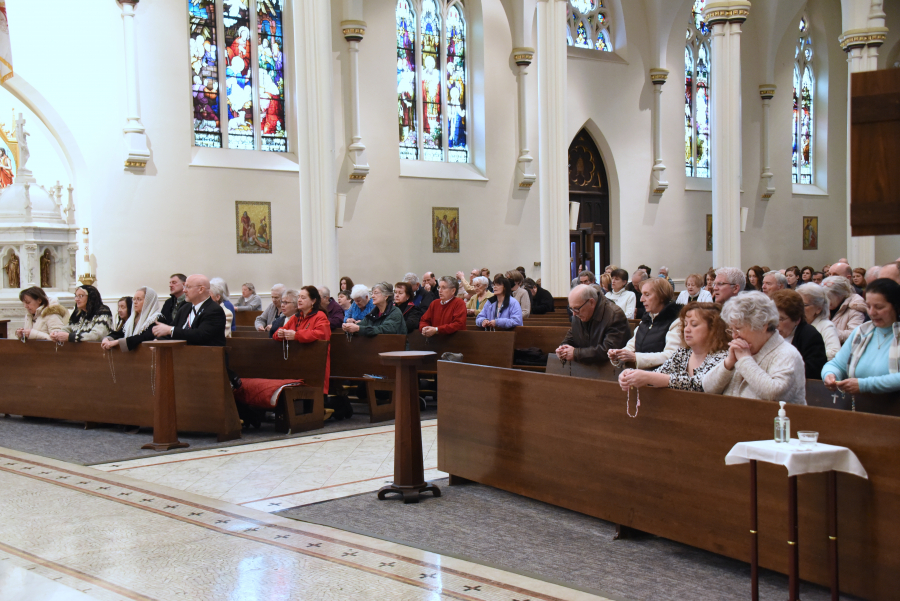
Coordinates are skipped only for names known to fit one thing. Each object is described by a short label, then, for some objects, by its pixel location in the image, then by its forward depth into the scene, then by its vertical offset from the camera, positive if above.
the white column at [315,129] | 11.29 +1.80
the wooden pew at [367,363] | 7.97 -1.00
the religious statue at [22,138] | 12.59 +1.95
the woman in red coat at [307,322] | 7.52 -0.53
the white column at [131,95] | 13.38 +2.71
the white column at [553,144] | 13.13 +1.78
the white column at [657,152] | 19.39 +2.40
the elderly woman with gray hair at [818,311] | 5.34 -0.37
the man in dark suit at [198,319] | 7.12 -0.45
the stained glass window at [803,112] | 22.34 +3.78
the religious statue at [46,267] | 12.63 +0.02
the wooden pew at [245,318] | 12.62 -0.79
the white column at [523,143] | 17.25 +2.37
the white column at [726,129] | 14.21 +2.15
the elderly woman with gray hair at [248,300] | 13.04 -0.56
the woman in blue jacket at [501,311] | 8.59 -0.53
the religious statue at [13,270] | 12.21 -0.02
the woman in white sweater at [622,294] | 9.41 -0.42
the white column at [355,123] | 15.20 +2.50
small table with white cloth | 3.00 -0.76
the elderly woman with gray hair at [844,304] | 6.21 -0.38
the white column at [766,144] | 21.06 +2.77
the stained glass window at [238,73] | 14.44 +3.34
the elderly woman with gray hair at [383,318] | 8.30 -0.56
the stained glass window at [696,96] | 20.30 +3.87
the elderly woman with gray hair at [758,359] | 3.61 -0.45
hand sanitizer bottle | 3.15 -0.65
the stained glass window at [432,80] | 16.47 +3.58
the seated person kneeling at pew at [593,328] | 5.69 -0.48
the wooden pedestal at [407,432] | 5.12 -1.04
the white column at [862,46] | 15.96 +3.92
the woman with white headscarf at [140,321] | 7.38 -0.48
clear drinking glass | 3.10 -0.68
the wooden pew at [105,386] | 7.07 -1.07
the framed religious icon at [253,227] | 14.58 +0.65
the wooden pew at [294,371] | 7.41 -0.98
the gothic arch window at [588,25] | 18.50 +5.14
